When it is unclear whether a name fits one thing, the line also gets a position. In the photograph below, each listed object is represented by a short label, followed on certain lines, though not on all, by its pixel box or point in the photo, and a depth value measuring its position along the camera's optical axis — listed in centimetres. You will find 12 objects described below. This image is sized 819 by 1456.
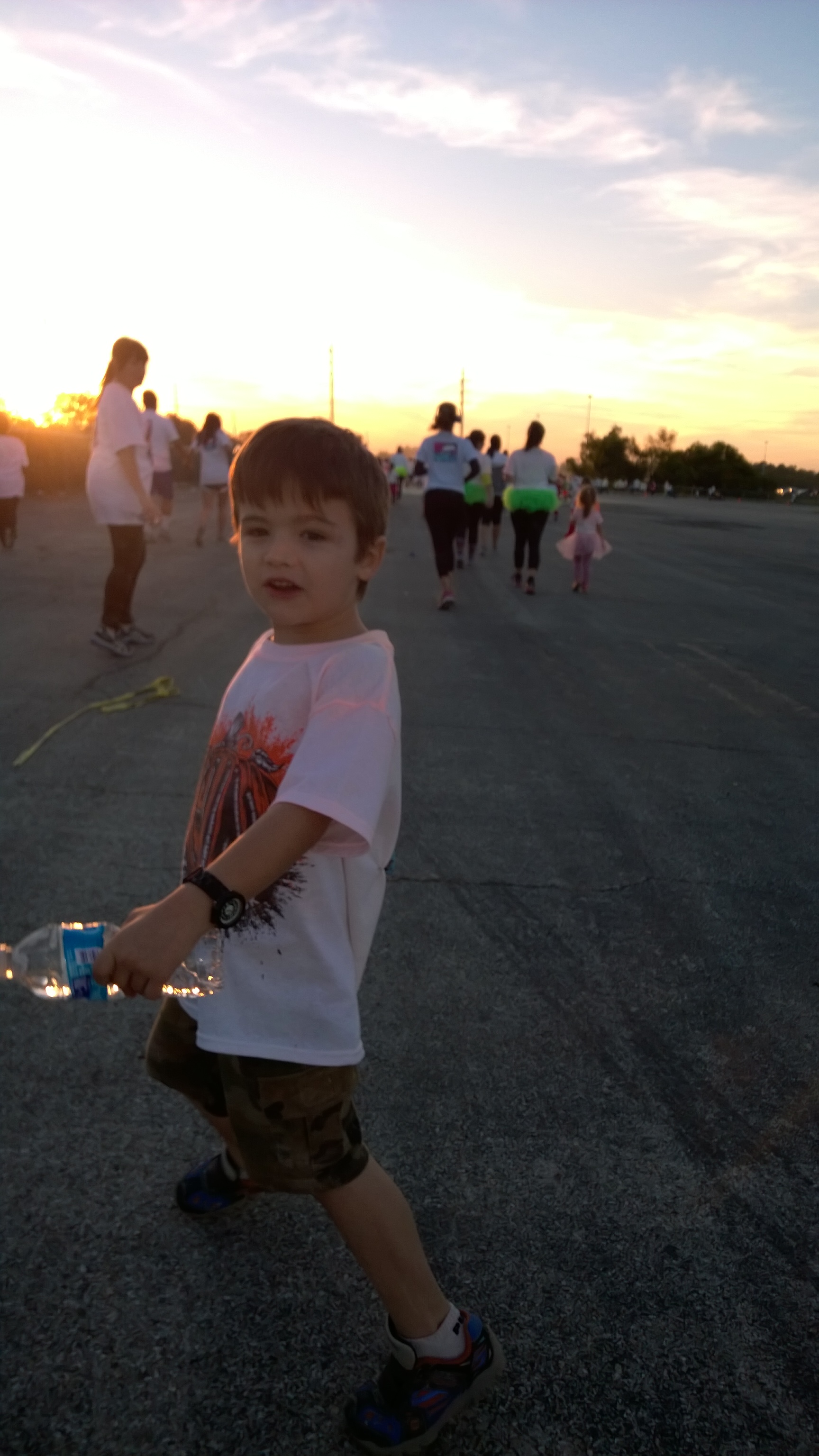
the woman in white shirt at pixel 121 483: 713
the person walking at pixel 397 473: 4012
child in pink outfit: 1273
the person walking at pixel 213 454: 1578
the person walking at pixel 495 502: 1817
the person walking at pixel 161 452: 1326
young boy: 172
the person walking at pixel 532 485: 1212
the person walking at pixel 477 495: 1488
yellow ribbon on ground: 612
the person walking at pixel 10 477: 1352
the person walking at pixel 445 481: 1098
